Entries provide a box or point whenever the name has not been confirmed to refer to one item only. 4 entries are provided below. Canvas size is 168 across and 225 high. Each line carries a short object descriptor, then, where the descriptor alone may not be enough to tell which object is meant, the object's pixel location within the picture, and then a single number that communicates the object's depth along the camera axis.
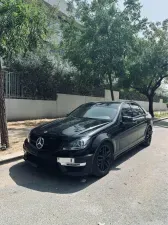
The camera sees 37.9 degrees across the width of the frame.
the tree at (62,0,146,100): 13.17
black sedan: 4.53
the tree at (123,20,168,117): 17.21
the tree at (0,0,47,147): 6.02
